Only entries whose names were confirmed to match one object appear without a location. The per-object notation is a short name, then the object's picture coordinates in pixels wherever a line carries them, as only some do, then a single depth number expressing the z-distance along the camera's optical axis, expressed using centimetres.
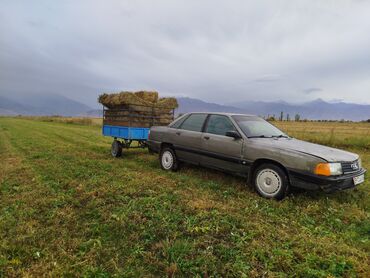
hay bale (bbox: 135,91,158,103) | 966
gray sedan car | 461
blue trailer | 906
